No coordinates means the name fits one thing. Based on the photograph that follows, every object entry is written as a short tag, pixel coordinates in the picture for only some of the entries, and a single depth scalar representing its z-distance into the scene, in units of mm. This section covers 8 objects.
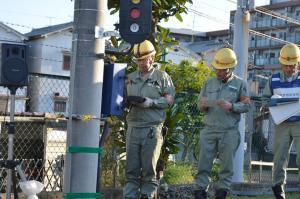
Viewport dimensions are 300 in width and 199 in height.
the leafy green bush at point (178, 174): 16177
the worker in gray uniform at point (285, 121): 11100
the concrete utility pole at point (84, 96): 8997
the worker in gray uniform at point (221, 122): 10686
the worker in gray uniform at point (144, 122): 10302
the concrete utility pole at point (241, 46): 17265
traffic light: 9239
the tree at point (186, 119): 13221
